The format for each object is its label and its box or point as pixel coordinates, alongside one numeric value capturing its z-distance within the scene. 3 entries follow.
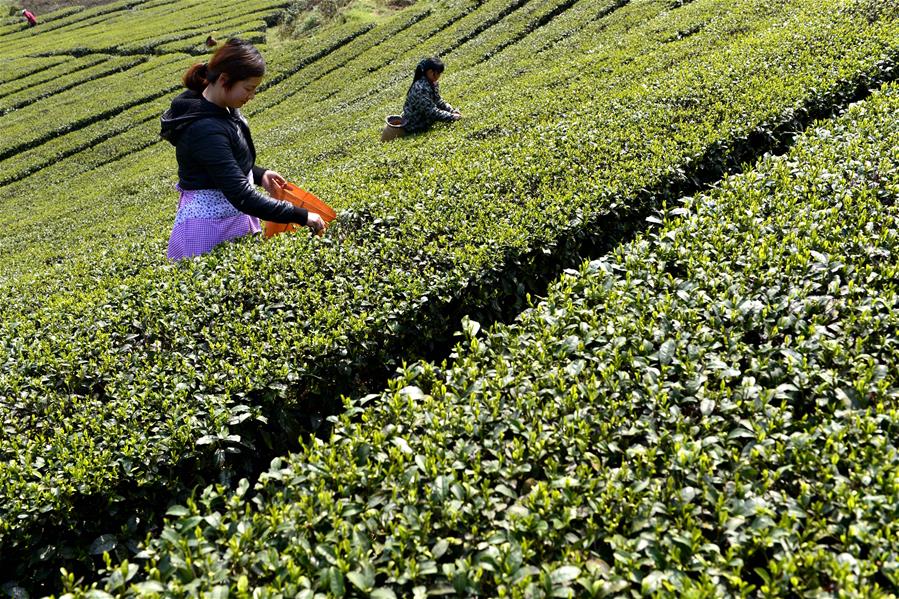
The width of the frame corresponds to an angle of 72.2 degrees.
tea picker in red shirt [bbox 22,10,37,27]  46.41
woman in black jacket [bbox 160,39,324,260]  4.32
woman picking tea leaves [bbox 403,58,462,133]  9.32
